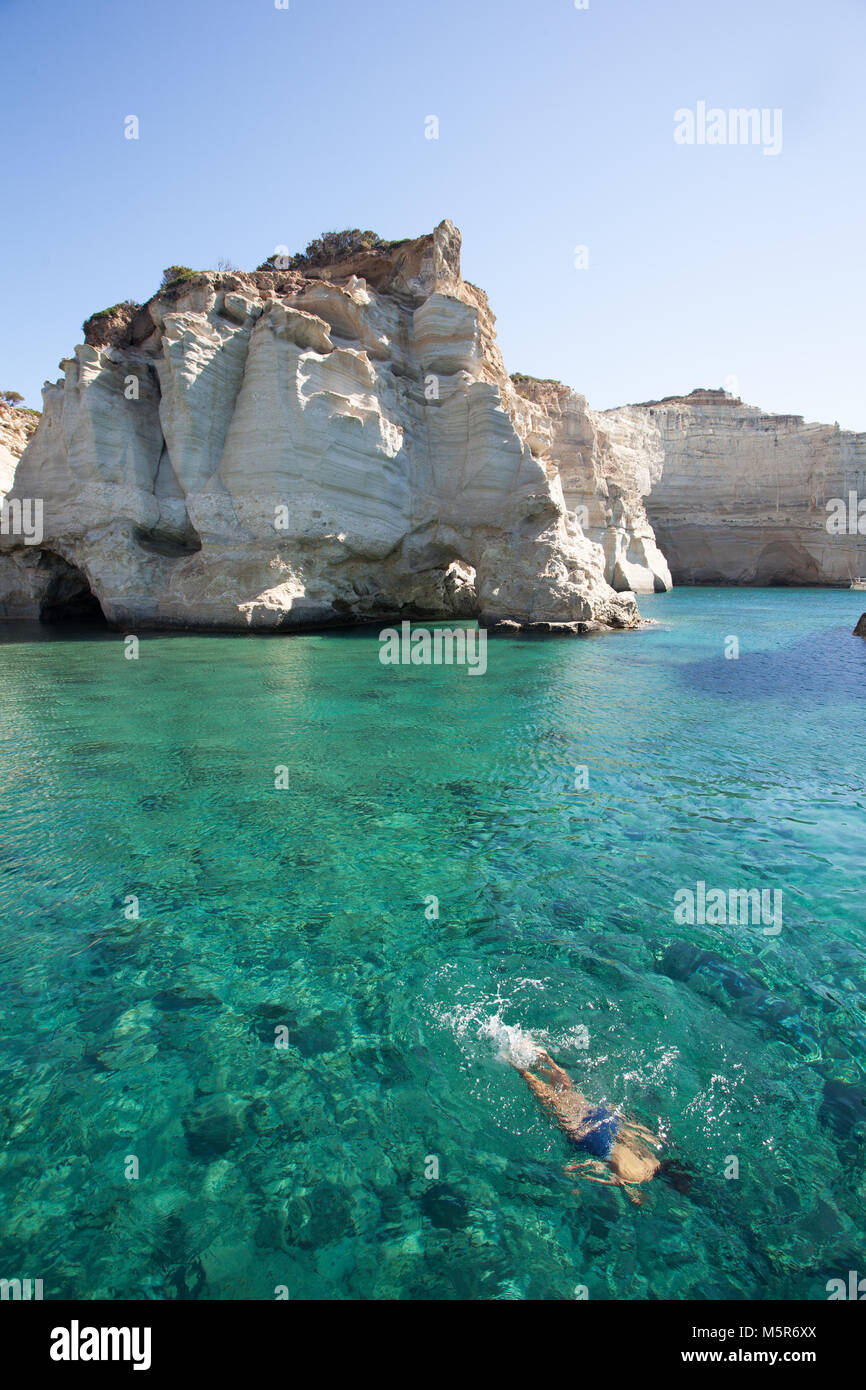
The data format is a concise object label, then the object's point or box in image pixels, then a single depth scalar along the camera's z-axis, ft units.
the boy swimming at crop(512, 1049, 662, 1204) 11.25
